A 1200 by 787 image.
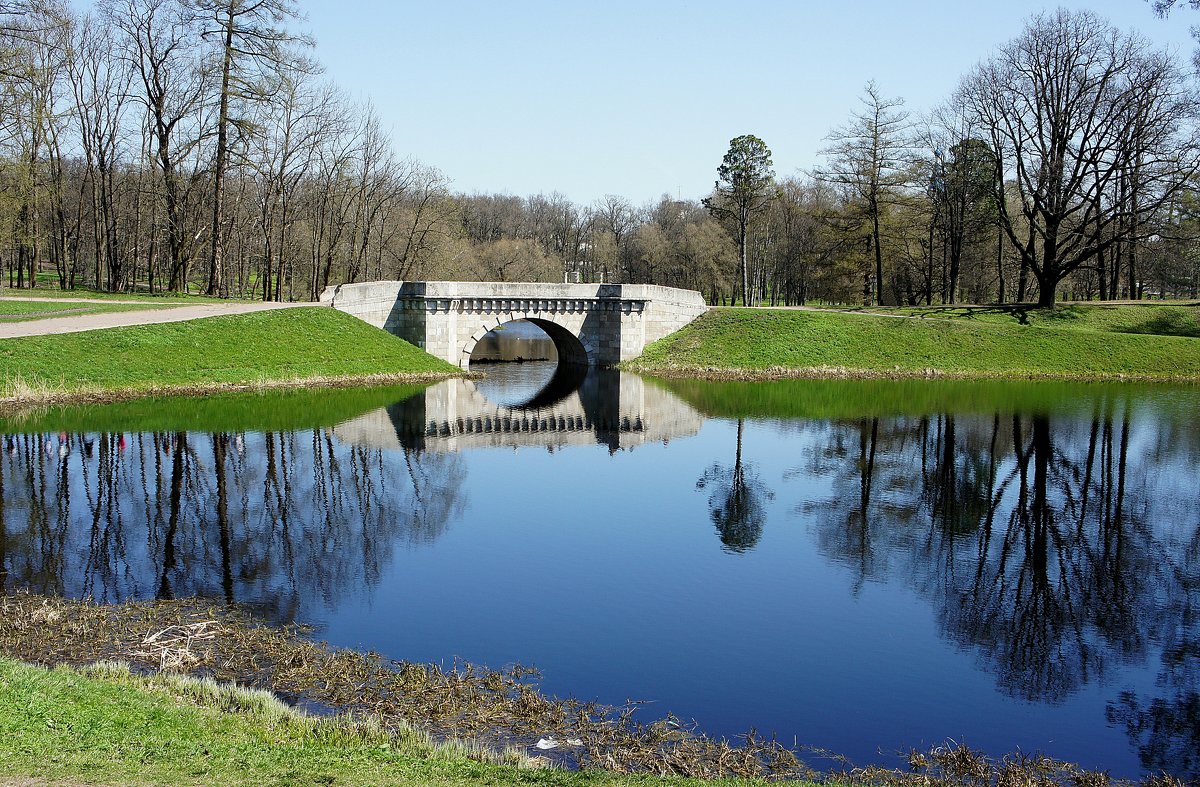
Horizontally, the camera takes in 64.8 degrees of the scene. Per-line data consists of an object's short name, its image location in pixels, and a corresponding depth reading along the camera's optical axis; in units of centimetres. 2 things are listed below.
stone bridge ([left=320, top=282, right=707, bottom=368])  4034
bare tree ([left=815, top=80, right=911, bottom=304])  5231
